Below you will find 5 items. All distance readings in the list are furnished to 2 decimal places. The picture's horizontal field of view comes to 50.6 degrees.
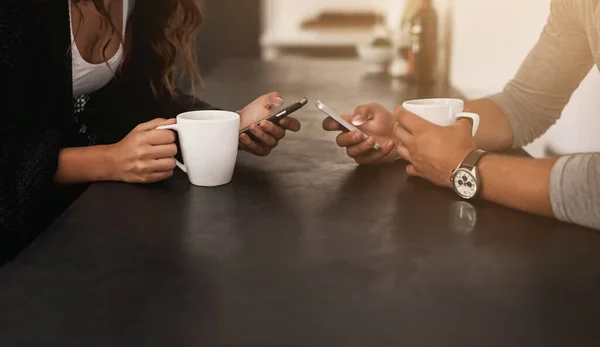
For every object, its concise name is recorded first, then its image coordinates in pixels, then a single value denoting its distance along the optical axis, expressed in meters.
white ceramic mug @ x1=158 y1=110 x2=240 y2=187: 0.91
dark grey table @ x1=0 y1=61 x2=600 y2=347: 0.51
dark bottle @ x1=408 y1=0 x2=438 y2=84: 2.07
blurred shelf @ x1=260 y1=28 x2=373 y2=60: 3.84
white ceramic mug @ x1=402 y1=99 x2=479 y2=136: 0.96
